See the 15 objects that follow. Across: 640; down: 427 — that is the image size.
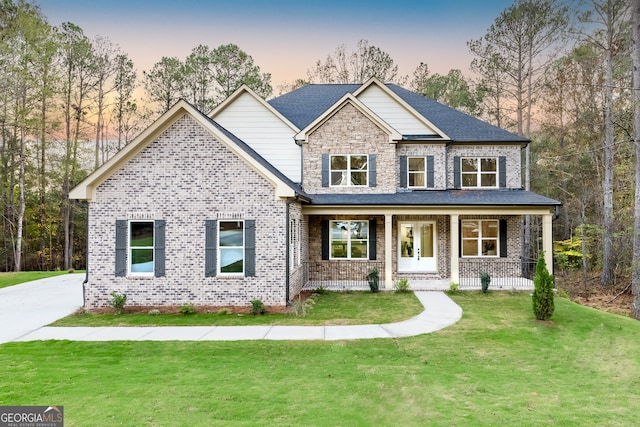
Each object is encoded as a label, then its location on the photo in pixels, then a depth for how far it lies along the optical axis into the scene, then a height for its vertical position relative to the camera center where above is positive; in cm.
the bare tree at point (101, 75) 2575 +1014
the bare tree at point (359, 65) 2950 +1221
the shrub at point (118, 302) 1098 -234
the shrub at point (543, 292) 1001 -194
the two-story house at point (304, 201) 1129 +64
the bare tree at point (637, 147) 1243 +240
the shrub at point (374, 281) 1427 -230
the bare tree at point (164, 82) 2870 +1065
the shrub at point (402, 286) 1408 -247
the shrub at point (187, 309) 1098 -257
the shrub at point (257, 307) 1088 -250
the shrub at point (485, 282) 1392 -231
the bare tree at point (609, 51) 1623 +772
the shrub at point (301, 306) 1091 -264
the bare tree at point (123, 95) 2680 +921
